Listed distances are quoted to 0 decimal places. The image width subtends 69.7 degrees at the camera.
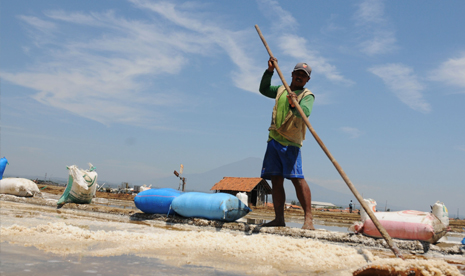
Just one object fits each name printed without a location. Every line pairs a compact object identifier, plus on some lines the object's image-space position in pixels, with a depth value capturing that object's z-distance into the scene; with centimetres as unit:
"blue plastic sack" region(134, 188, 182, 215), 507
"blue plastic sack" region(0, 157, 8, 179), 979
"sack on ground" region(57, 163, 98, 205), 635
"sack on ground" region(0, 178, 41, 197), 757
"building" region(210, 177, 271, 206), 2634
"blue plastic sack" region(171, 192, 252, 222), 441
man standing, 372
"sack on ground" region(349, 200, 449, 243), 314
